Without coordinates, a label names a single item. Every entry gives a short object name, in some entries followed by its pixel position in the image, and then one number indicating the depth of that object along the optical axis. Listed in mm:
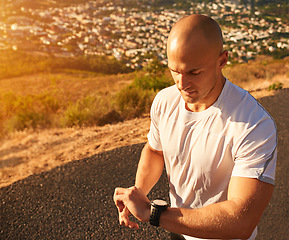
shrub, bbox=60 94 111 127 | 7418
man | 1314
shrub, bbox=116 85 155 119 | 7785
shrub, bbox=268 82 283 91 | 8125
